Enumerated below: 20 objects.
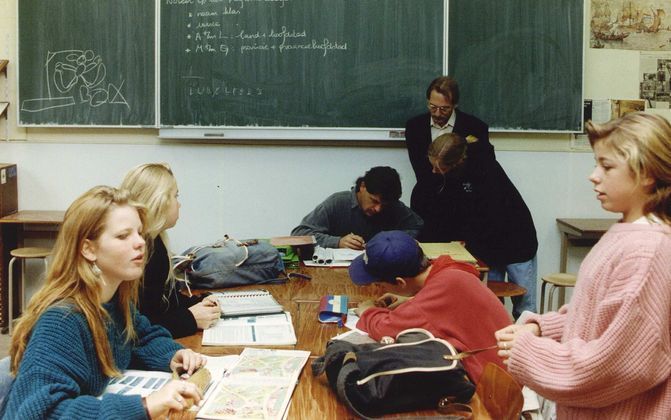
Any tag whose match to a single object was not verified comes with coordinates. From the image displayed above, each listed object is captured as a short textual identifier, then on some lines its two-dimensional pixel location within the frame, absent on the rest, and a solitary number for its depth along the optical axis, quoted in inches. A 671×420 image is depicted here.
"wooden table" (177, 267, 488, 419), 63.6
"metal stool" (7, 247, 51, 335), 167.9
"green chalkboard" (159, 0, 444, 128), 173.9
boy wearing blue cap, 77.5
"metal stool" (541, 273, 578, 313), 158.4
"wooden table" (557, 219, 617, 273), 169.5
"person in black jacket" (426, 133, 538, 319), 152.9
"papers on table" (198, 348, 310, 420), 62.0
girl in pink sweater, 54.4
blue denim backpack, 111.3
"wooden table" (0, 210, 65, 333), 170.9
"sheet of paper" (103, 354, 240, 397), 67.8
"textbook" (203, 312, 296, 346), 83.3
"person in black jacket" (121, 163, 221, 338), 89.2
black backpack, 61.6
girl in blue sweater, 57.2
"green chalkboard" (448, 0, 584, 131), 173.8
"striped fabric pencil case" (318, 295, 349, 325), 92.4
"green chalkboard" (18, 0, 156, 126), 176.4
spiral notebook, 94.5
